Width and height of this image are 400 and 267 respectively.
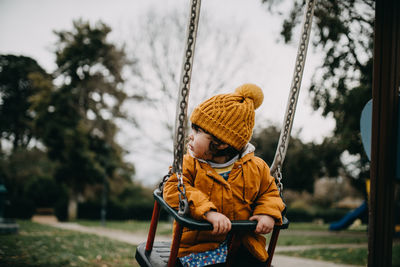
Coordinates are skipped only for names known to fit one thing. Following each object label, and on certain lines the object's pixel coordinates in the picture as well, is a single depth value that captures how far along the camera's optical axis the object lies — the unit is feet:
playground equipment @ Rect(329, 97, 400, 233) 5.95
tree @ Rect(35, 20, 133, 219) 77.05
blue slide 37.73
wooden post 6.00
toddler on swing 6.55
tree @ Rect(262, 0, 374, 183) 25.64
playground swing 5.83
